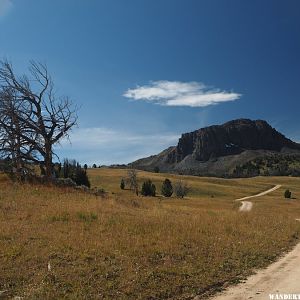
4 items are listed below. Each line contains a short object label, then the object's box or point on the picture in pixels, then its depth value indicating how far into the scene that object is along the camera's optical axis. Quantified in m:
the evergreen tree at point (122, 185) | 85.63
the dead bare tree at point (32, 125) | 24.91
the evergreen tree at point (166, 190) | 71.28
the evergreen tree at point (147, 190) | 68.39
